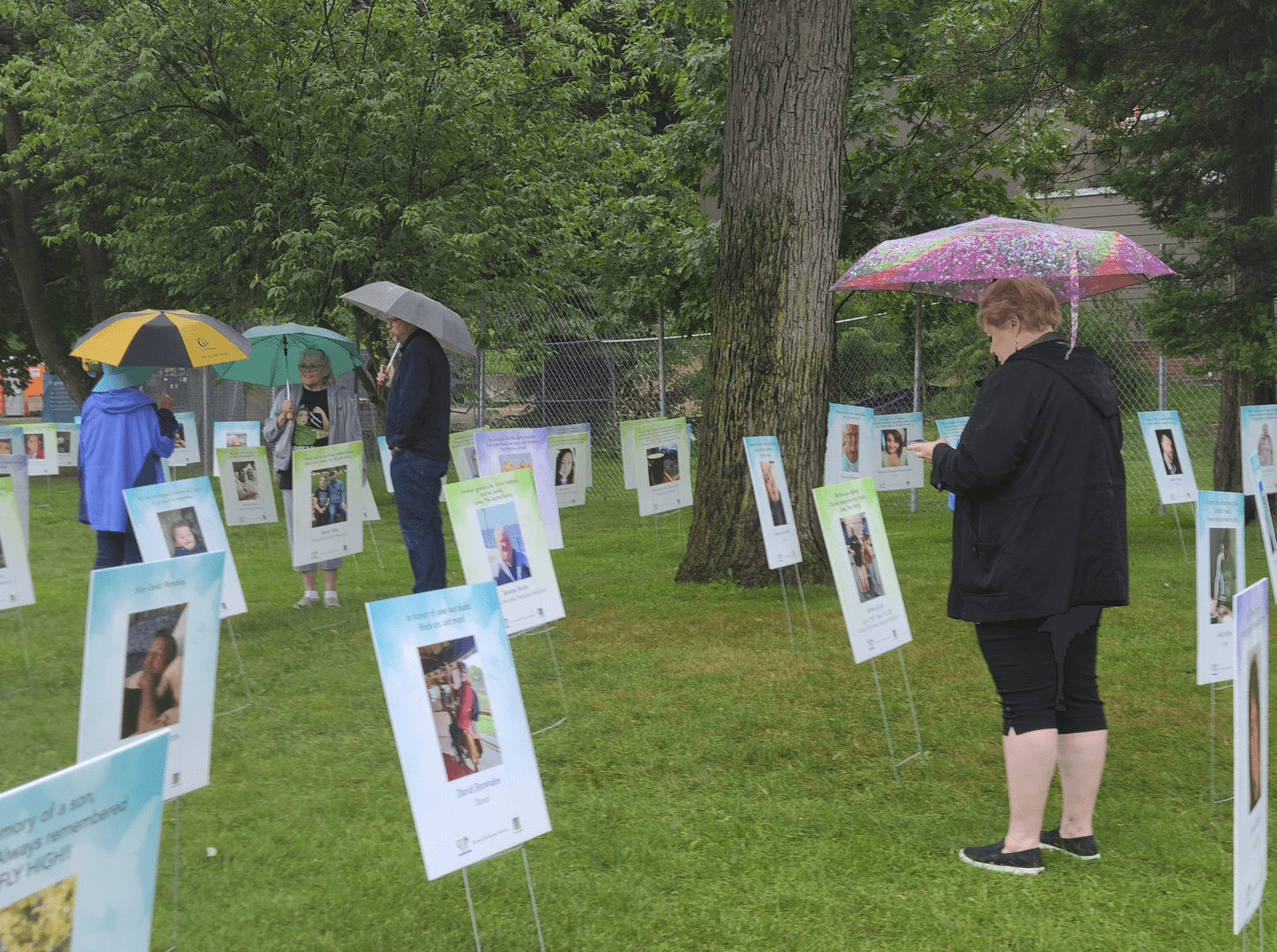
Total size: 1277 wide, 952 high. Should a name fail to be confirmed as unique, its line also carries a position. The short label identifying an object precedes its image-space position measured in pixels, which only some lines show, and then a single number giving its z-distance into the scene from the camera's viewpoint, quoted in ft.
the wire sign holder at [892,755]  15.35
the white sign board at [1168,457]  32.01
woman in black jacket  11.70
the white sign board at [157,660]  9.34
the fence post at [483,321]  49.96
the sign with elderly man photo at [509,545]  16.28
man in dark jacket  22.88
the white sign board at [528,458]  24.77
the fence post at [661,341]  50.50
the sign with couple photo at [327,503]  23.73
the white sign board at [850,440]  36.32
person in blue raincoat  21.12
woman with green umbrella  26.12
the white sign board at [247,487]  30.78
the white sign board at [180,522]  17.58
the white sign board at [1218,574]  14.24
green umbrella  31.07
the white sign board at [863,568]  14.96
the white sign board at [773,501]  21.93
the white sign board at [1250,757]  7.59
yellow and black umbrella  21.49
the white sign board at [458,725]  9.14
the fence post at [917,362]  44.39
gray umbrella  22.70
